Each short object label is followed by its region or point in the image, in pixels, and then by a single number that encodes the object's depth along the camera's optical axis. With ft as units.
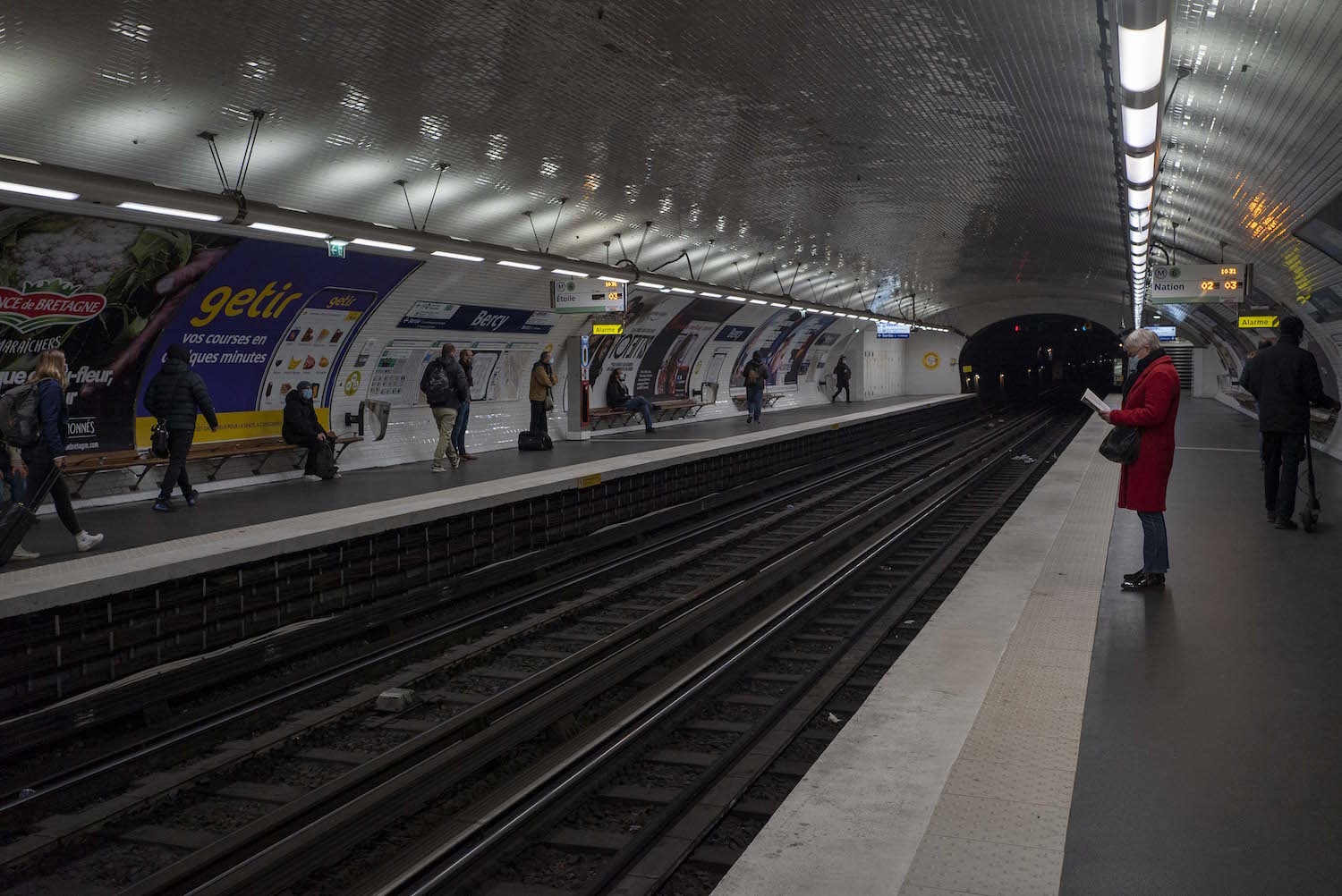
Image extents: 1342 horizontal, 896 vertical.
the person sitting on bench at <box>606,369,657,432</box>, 69.92
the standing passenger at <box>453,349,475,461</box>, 49.67
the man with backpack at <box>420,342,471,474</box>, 46.06
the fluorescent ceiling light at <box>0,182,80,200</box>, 23.26
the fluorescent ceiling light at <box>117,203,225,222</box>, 27.07
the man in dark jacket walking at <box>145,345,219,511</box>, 33.58
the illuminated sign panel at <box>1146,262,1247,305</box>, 56.75
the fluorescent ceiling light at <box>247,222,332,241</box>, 30.86
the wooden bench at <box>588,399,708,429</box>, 68.18
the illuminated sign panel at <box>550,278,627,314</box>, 55.01
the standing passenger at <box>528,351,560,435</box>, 55.93
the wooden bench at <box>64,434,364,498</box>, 34.35
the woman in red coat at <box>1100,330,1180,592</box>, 21.22
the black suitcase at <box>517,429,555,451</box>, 57.52
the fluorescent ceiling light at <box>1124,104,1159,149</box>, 23.40
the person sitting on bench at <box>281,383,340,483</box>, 42.91
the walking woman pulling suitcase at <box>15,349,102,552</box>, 25.14
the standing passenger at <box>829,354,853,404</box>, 121.90
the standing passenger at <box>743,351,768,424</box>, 82.79
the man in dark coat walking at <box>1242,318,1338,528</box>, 27.63
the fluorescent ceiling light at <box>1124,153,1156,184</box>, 29.73
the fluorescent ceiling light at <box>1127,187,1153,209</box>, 36.42
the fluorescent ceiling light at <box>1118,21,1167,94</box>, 17.25
